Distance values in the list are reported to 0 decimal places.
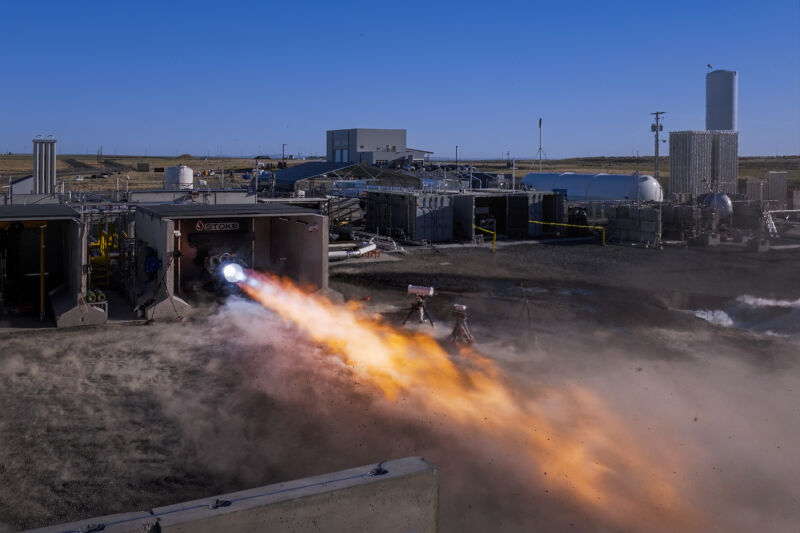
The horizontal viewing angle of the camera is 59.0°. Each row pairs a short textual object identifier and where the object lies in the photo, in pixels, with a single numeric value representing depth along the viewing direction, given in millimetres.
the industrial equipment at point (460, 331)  17172
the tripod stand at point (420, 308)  19219
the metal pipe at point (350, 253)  31797
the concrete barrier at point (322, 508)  5852
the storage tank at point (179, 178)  35688
